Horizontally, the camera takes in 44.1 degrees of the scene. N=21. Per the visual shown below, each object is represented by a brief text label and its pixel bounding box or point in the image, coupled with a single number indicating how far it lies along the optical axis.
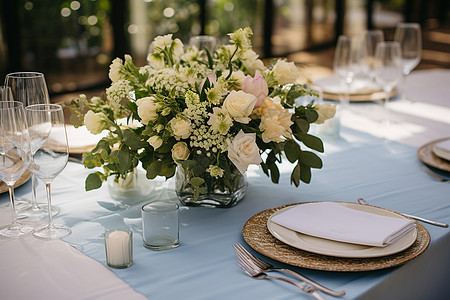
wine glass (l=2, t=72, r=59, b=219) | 1.32
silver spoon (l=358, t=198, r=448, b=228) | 1.25
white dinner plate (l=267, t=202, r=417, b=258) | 1.06
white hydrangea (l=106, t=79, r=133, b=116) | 1.29
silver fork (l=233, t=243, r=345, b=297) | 0.96
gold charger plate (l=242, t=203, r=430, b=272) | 1.02
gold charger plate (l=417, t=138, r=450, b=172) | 1.60
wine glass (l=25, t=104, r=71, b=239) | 1.09
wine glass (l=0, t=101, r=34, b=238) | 1.09
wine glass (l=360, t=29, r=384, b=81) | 2.21
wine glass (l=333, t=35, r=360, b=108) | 2.09
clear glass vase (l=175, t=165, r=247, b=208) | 1.32
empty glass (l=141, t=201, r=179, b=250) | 1.11
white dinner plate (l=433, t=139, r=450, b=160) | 1.64
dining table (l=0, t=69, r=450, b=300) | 0.98
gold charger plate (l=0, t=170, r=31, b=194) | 1.38
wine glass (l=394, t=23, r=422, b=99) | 2.34
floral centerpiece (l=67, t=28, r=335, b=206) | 1.20
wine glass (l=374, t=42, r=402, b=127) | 1.97
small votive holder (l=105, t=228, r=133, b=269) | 1.03
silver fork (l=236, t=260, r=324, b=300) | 0.95
